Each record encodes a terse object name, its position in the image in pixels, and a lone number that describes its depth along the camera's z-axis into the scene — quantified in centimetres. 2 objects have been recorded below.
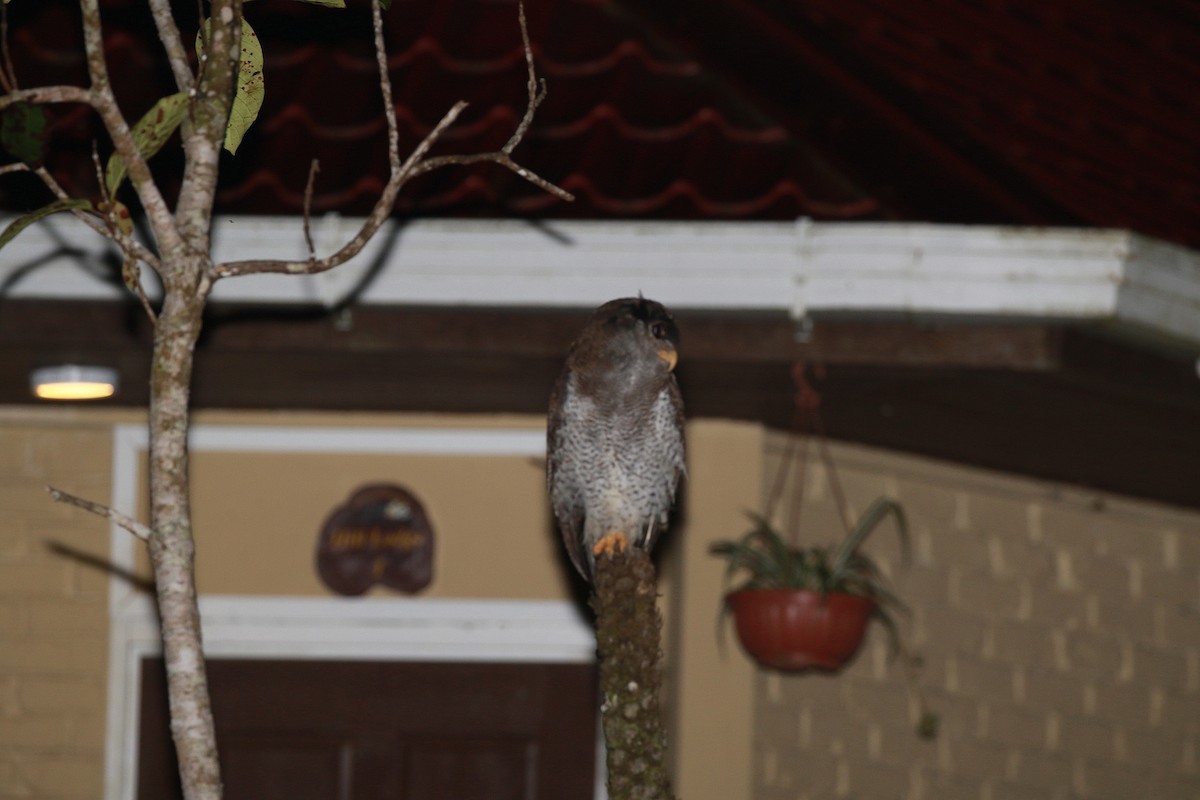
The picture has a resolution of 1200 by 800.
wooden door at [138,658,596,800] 1236
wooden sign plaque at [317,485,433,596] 1237
